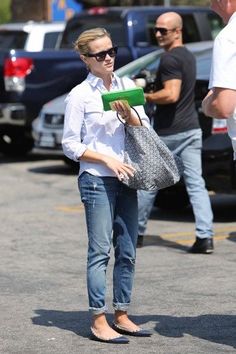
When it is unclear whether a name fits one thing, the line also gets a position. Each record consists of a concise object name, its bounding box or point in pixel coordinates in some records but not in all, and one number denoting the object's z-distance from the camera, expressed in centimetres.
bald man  1666
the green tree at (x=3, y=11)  7830
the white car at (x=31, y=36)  3157
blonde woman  1167
